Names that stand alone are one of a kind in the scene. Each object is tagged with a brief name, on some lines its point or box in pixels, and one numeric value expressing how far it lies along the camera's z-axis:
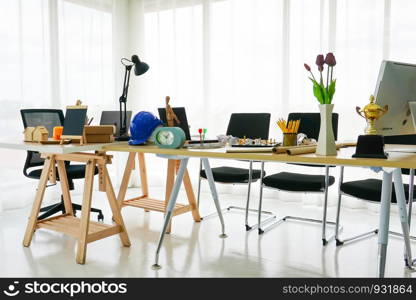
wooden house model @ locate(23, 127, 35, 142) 2.50
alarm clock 2.03
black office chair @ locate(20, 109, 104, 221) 3.12
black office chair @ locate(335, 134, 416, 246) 2.38
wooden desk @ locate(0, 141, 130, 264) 2.32
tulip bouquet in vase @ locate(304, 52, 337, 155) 1.62
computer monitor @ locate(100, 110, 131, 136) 3.23
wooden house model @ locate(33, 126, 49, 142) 2.38
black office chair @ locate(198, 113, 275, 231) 3.09
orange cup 2.54
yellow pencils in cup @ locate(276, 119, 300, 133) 1.83
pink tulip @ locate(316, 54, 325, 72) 1.58
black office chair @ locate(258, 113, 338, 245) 2.69
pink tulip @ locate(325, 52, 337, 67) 1.58
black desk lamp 2.60
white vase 1.62
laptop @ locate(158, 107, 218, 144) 2.30
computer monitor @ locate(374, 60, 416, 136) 1.67
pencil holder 1.82
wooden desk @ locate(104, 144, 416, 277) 1.46
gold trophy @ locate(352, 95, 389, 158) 1.50
